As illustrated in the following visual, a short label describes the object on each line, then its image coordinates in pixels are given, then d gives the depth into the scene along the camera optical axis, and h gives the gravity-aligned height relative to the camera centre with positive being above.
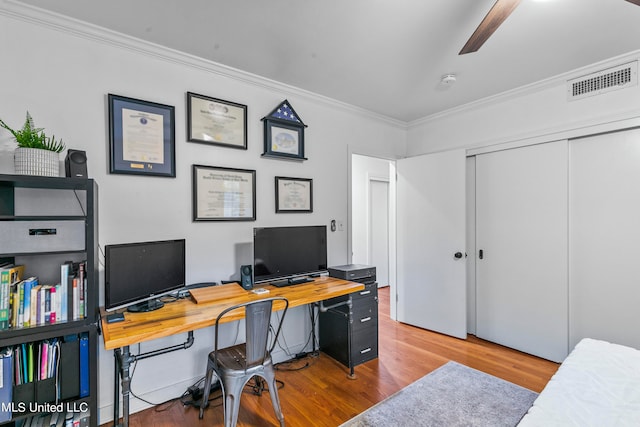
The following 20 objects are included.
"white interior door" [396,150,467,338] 3.37 -0.34
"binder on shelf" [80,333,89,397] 1.66 -0.83
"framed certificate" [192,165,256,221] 2.40 +0.18
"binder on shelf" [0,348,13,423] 1.48 -0.83
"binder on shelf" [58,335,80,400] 1.62 -0.84
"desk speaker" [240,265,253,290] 2.39 -0.50
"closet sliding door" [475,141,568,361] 2.80 -0.36
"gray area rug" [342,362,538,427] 1.97 -1.36
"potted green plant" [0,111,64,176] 1.55 +0.32
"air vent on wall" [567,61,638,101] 2.39 +1.10
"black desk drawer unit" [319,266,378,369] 2.67 -1.05
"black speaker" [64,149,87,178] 1.69 +0.29
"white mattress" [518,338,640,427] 1.15 -0.79
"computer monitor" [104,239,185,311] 1.74 -0.37
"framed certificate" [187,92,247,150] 2.37 +0.77
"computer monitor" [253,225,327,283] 2.46 -0.33
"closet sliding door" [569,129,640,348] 2.43 -0.21
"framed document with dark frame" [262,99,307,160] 2.76 +0.77
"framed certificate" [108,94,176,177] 2.05 +0.56
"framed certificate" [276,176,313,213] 2.88 +0.19
